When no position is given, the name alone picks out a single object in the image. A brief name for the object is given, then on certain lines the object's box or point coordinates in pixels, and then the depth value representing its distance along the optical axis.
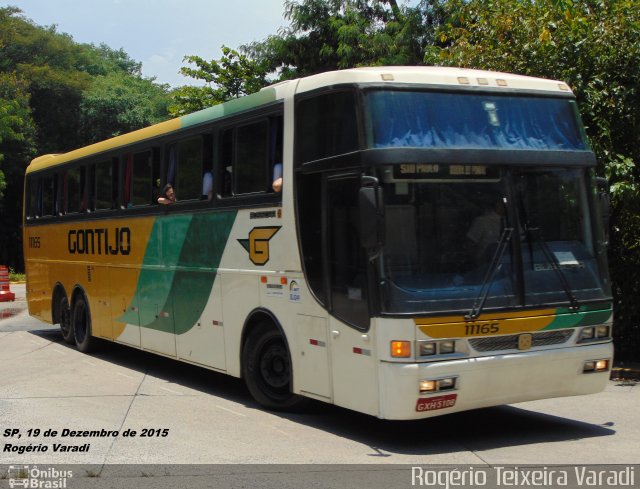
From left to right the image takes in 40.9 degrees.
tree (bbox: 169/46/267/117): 32.47
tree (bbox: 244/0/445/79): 23.19
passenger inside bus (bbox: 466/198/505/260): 7.62
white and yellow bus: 7.37
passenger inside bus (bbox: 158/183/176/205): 11.48
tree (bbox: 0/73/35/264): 42.22
